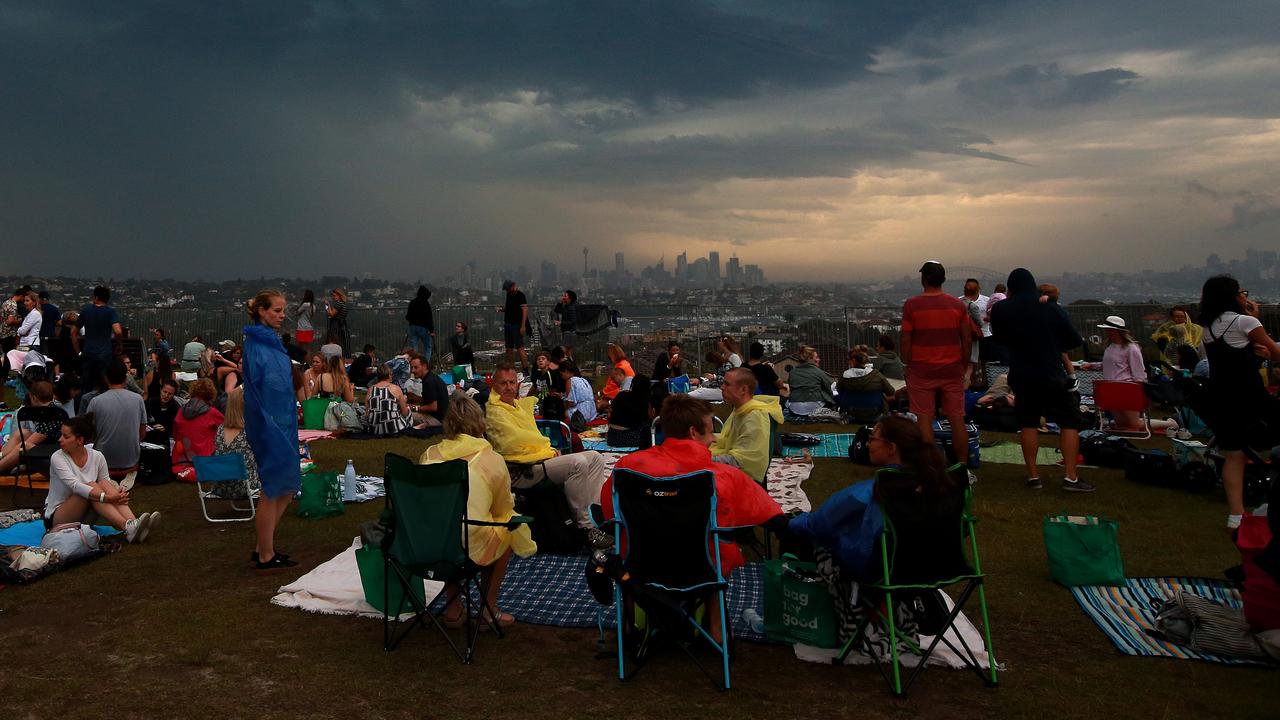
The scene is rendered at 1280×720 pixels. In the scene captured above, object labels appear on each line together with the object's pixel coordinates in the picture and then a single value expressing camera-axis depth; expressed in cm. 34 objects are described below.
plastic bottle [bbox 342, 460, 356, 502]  896
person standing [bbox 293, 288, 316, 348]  1881
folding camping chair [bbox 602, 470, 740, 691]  454
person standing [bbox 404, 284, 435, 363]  1983
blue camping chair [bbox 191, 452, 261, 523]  794
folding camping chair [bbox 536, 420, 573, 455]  820
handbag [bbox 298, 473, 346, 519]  827
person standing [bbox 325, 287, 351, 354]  2066
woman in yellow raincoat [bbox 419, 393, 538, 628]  518
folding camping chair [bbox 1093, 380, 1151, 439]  1136
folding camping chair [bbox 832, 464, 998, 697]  434
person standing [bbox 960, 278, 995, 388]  1452
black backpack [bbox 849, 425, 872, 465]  1021
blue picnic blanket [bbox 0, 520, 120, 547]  739
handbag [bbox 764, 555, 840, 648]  490
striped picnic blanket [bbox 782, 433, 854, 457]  1115
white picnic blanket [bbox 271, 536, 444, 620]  575
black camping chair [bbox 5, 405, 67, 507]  885
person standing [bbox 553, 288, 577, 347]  2011
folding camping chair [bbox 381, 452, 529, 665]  495
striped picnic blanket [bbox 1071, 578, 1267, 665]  489
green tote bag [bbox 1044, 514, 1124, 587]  587
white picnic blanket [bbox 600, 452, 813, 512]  841
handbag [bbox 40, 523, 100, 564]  672
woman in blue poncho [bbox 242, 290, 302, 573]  632
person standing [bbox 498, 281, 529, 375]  1888
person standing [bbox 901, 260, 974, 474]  838
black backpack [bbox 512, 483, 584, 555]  695
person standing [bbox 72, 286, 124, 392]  1392
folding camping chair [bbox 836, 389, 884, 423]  1340
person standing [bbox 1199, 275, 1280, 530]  673
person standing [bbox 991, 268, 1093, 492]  855
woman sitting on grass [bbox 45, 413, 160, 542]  723
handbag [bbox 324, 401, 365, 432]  1325
